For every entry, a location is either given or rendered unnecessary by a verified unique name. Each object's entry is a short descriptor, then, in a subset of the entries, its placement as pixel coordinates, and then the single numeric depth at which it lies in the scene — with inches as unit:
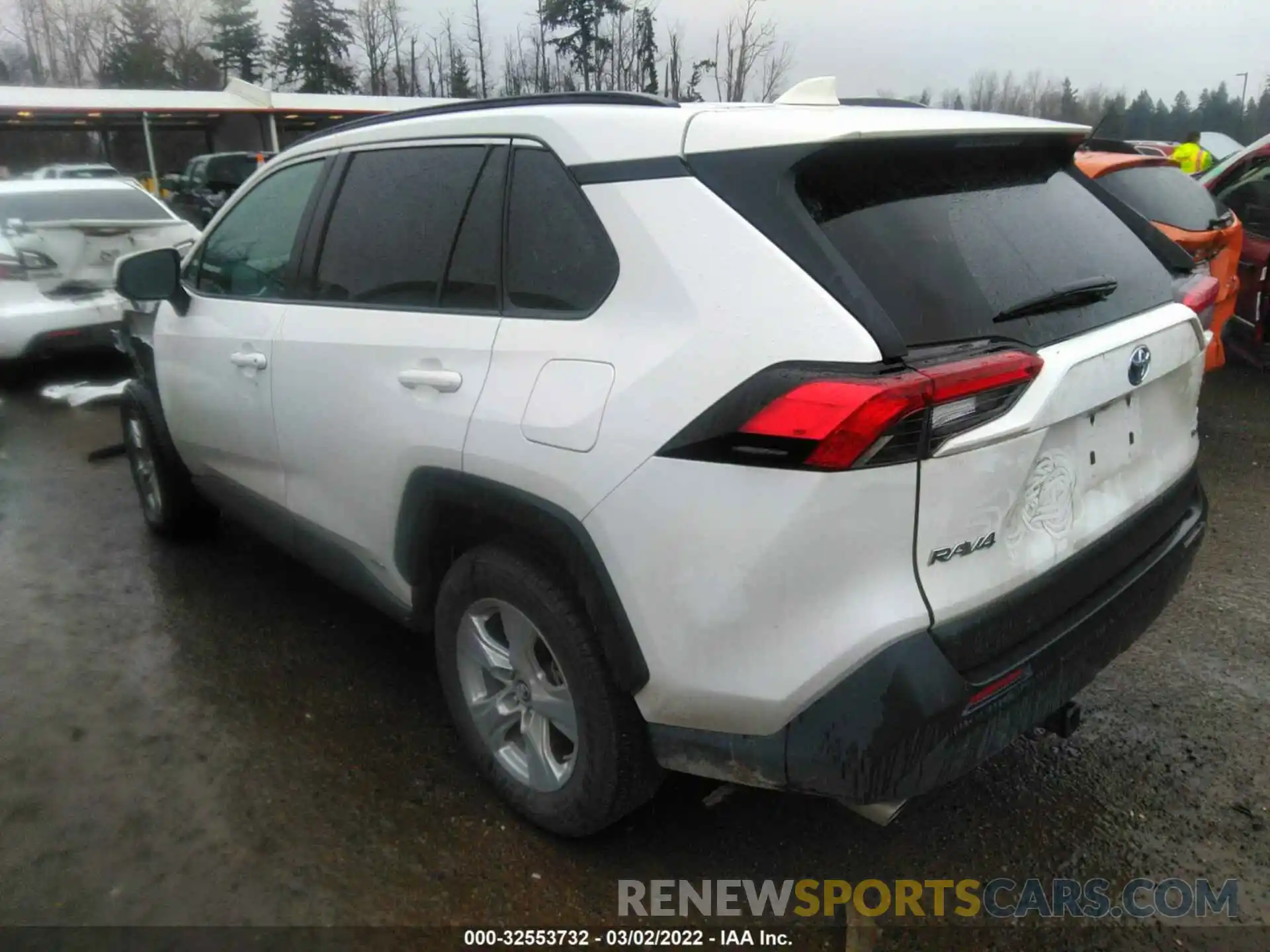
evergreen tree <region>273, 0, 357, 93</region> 2030.0
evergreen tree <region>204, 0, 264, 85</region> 2052.2
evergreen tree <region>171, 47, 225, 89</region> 2070.6
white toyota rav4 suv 74.4
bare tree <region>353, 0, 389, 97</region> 1907.0
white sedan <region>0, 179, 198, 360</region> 308.5
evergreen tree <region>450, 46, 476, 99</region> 1761.8
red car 290.4
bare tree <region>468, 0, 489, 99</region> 1625.2
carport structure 1111.0
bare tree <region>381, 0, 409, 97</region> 1889.8
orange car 235.1
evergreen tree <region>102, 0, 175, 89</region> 2054.6
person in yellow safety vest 524.4
